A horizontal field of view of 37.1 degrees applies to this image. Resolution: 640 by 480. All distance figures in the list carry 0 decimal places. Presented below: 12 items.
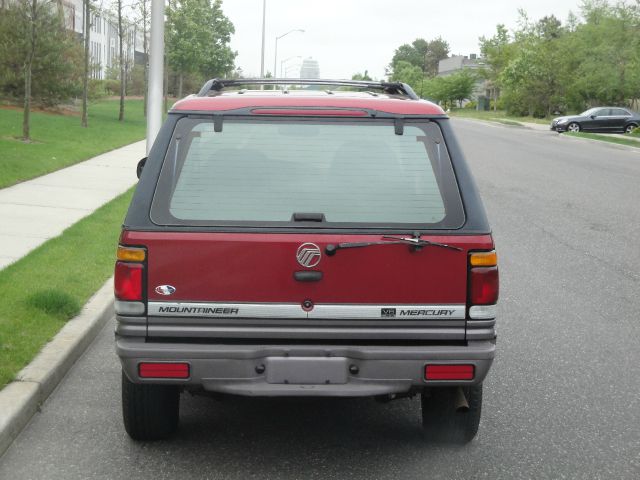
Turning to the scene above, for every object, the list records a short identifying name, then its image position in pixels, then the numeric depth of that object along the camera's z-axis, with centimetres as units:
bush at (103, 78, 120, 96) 6354
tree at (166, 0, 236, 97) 5309
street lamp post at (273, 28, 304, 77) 7144
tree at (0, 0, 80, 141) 3234
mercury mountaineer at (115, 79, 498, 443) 408
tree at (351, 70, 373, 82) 18254
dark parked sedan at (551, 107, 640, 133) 5194
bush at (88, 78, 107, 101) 3700
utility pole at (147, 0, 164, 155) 1252
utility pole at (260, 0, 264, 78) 5137
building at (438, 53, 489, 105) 14135
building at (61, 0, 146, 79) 8219
